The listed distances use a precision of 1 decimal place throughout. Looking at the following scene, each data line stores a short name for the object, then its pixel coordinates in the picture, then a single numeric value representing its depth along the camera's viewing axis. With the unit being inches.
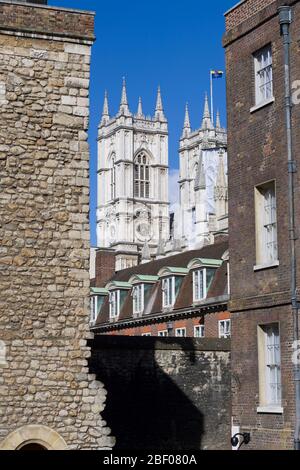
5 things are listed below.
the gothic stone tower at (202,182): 4092.0
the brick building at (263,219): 770.2
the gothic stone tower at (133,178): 6225.4
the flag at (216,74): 5241.1
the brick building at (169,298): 1620.3
